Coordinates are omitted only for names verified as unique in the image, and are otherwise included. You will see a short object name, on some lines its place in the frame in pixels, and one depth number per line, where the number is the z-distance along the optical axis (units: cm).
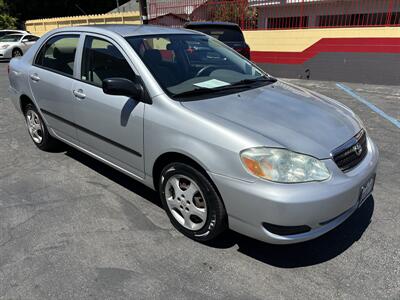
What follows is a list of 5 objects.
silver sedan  233
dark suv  862
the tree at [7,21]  2803
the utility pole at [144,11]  1444
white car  1614
